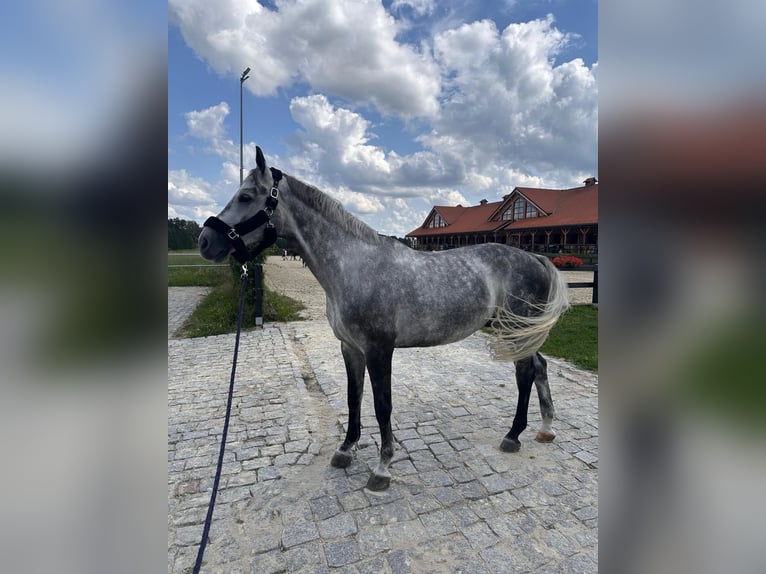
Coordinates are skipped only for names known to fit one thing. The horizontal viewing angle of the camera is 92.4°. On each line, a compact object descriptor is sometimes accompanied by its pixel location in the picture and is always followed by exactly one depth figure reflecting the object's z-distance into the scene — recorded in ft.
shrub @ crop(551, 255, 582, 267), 47.33
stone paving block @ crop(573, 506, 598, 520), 8.33
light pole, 35.28
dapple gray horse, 9.03
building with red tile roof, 85.56
